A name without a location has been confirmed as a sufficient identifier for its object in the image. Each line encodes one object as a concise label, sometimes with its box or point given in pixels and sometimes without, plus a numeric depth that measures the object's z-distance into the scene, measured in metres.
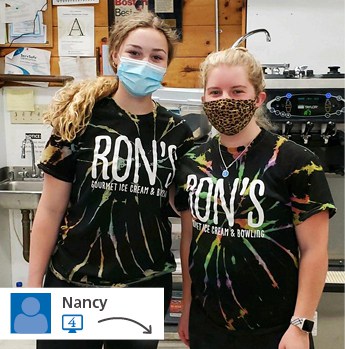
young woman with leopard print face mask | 1.10
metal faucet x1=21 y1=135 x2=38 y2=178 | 2.66
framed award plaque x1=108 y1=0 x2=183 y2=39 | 2.48
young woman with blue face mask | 1.19
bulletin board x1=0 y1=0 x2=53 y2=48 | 2.57
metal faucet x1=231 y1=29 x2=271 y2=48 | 1.79
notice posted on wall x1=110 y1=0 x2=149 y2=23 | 2.49
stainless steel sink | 2.35
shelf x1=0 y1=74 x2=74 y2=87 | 2.57
